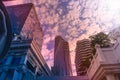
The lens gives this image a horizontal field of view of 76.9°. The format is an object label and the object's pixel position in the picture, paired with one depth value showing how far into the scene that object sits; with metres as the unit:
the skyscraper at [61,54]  94.54
